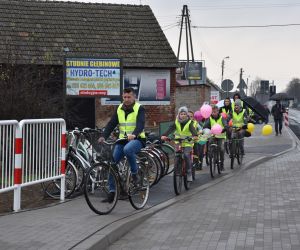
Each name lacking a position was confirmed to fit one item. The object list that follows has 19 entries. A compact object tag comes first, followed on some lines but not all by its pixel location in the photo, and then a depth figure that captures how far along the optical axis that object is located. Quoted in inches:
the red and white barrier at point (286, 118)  1430.5
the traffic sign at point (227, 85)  1112.8
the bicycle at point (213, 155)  513.3
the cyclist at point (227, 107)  616.7
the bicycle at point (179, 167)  406.0
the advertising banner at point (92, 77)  530.3
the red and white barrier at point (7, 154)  306.8
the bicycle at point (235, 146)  589.6
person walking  1144.6
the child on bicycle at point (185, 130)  427.2
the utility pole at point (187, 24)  1818.4
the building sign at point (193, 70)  1798.7
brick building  979.9
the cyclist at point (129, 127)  327.9
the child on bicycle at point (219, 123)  545.0
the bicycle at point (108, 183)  308.2
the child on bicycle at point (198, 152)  548.4
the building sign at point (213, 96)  1401.3
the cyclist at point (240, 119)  611.8
